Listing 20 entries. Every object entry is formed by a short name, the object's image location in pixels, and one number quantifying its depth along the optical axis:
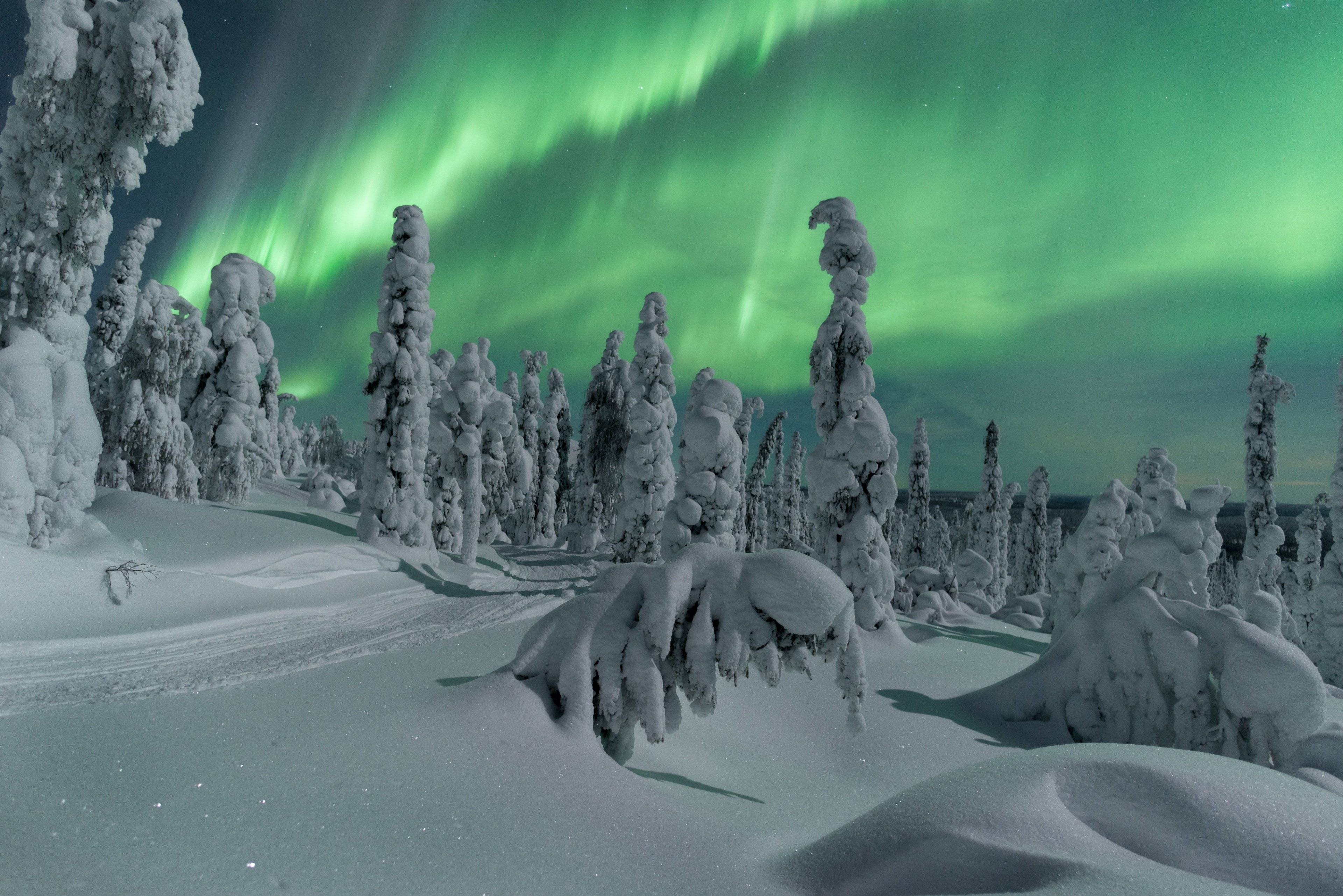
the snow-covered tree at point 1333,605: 16.56
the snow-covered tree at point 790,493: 51.41
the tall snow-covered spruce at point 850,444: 14.91
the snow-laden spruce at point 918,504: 33.59
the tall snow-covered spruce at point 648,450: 21.64
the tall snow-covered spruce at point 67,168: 9.94
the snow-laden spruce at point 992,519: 36.38
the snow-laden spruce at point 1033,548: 40.12
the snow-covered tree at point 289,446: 62.34
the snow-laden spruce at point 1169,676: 6.66
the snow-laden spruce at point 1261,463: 22.78
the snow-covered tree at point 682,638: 4.70
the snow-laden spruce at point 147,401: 21.80
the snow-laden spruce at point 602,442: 32.16
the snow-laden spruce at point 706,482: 16.88
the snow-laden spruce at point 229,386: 22.70
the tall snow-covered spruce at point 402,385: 18.83
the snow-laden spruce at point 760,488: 45.25
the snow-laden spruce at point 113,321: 22.41
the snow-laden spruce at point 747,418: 38.06
